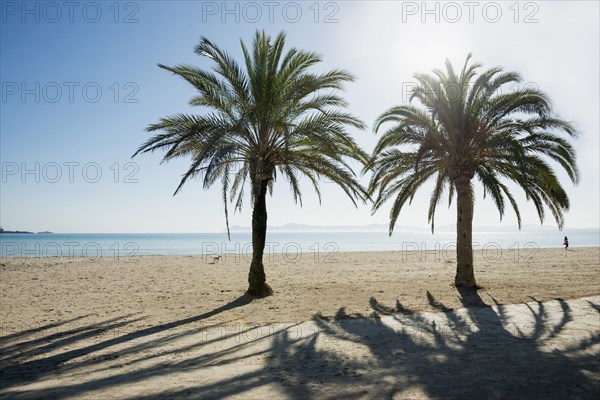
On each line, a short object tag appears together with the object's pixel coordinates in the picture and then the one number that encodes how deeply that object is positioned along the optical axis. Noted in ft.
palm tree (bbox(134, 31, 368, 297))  36.17
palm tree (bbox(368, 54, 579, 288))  39.06
